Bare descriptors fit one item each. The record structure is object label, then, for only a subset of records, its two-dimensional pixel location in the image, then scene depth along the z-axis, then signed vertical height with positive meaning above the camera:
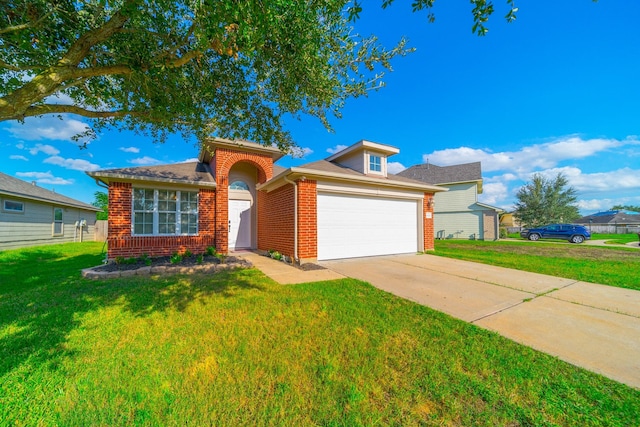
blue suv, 18.34 -0.81
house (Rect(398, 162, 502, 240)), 19.34 +1.13
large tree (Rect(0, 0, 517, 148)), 3.29 +2.77
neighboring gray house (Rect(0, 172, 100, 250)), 11.48 +0.51
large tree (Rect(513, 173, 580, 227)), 27.70 +2.31
